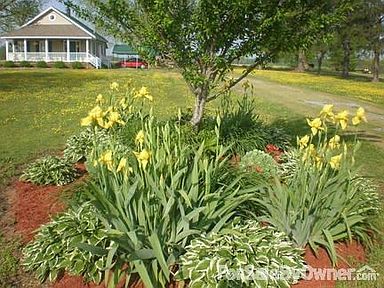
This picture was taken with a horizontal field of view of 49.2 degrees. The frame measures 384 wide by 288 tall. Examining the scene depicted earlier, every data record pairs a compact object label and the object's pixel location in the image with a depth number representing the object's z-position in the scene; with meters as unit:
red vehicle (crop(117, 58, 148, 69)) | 48.49
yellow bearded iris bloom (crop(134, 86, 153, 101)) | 4.03
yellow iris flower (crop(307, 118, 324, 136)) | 3.42
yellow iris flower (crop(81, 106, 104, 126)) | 3.24
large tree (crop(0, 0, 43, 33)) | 25.52
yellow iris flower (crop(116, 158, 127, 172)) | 3.05
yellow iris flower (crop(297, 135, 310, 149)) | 3.65
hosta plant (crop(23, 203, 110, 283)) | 3.25
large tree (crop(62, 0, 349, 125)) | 5.43
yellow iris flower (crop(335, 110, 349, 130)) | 3.34
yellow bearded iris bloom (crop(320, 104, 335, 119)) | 3.40
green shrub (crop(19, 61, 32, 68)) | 40.46
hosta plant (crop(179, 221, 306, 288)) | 2.94
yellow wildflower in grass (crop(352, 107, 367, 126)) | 3.31
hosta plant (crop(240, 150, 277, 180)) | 4.92
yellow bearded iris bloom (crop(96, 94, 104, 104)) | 4.27
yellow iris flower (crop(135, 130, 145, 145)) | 3.31
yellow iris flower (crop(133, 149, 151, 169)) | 3.01
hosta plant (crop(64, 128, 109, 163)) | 6.04
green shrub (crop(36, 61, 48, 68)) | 40.50
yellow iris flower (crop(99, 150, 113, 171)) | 3.15
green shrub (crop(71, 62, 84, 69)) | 41.04
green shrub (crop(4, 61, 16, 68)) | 39.75
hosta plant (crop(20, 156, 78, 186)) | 5.21
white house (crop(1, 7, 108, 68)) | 44.25
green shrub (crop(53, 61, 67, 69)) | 40.14
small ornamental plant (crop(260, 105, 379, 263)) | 3.47
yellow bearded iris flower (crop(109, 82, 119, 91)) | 5.48
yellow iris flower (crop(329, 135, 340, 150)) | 3.49
